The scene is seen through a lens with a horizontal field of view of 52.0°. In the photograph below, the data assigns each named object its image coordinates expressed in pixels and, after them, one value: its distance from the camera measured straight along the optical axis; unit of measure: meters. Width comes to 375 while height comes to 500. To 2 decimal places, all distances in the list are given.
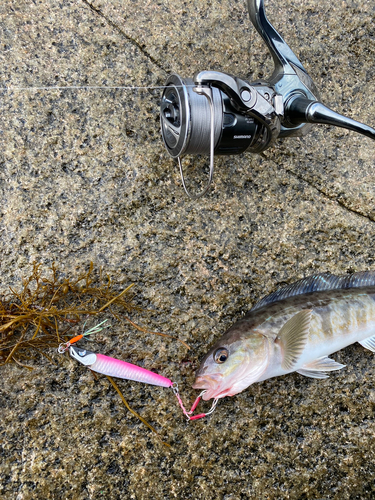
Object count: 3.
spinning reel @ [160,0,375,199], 0.23
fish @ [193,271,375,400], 0.24
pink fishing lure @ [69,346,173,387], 0.24
